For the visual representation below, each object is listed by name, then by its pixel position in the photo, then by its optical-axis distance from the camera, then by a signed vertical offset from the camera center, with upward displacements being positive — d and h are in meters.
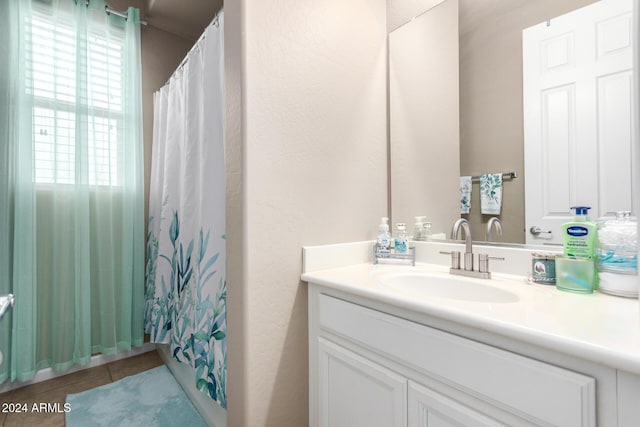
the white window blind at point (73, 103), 1.69 +0.69
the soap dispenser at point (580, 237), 0.79 -0.07
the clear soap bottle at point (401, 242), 1.22 -0.12
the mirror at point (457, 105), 1.04 +0.44
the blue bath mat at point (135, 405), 1.41 -0.99
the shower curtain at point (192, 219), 1.29 -0.02
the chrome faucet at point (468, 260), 0.99 -0.17
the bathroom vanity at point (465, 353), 0.49 -0.30
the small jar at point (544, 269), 0.86 -0.17
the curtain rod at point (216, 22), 1.30 +0.87
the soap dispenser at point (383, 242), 1.23 -0.12
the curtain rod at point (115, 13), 1.92 +1.34
